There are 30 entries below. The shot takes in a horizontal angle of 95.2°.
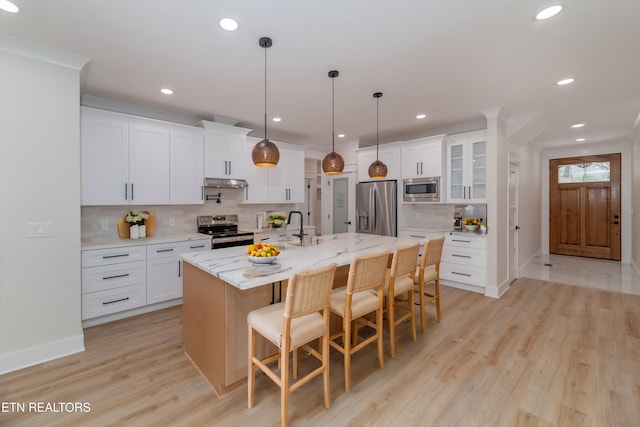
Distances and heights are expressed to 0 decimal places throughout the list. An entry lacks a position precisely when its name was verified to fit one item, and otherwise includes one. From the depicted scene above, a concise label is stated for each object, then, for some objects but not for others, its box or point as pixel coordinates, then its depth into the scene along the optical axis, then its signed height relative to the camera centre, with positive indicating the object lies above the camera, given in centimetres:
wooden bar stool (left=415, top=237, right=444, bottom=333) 315 -58
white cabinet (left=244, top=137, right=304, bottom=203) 493 +61
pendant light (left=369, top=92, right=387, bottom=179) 372 +53
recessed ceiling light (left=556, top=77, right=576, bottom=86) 312 +140
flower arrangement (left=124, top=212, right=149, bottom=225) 378 -7
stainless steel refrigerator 549 +8
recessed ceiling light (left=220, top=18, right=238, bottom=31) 212 +140
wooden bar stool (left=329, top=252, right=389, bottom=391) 218 -73
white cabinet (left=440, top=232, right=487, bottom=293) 445 -80
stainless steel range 425 -29
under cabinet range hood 438 +46
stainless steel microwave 500 +39
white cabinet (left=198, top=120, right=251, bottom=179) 438 +97
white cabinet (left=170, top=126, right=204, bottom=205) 408 +68
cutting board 382 -17
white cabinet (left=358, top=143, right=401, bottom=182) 546 +103
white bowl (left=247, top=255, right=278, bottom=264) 218 -35
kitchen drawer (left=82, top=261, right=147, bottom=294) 319 -72
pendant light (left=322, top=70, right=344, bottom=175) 335 +56
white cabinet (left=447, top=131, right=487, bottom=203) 461 +71
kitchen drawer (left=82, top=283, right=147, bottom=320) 322 -101
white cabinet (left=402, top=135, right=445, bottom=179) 492 +95
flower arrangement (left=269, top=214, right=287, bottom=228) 525 -15
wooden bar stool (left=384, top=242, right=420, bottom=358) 265 -69
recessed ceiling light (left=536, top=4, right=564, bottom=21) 196 +137
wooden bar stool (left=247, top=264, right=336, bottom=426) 177 -75
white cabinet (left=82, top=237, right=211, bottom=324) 322 -77
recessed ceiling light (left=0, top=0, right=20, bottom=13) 196 +142
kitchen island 212 -69
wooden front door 659 +10
